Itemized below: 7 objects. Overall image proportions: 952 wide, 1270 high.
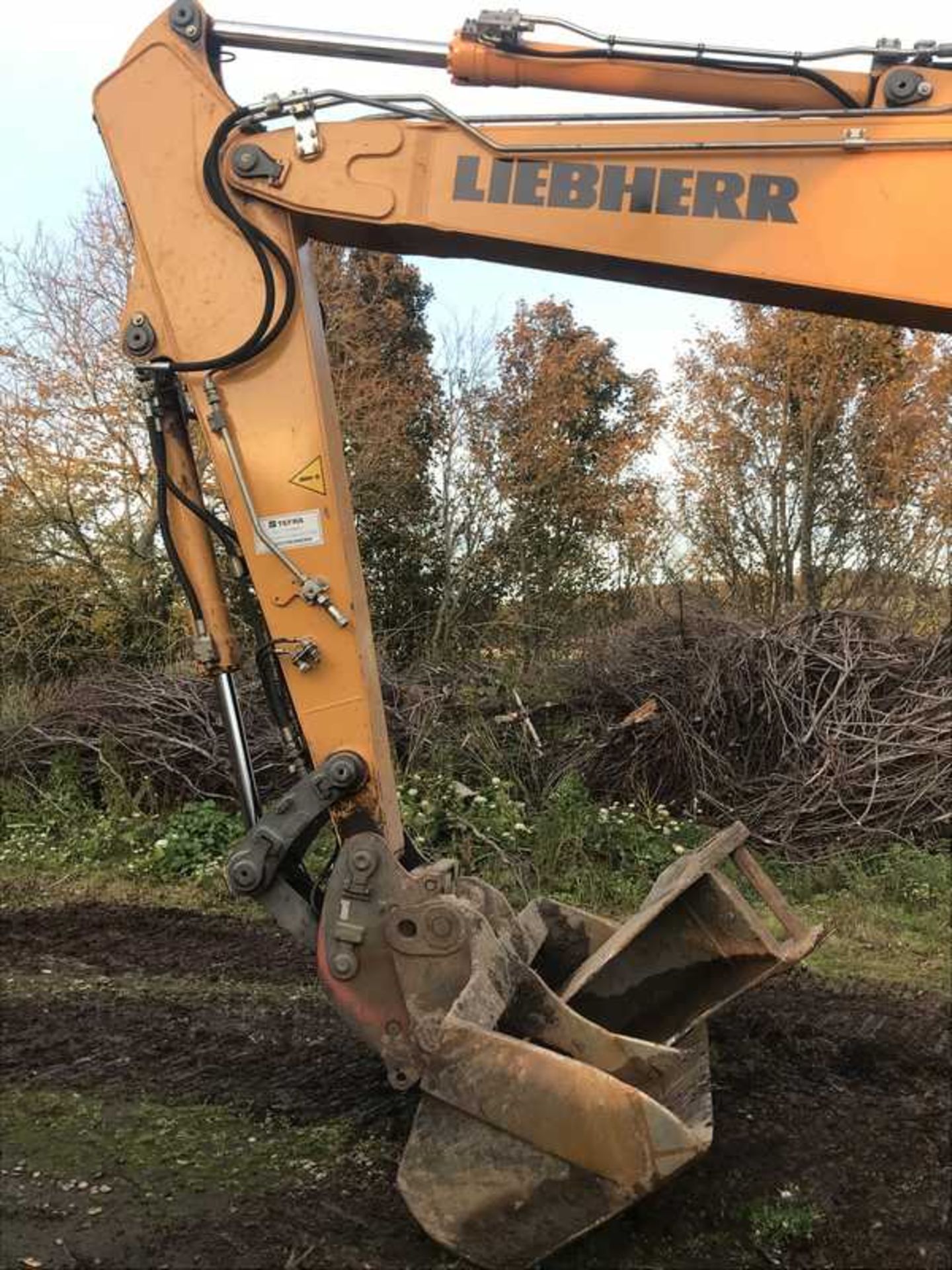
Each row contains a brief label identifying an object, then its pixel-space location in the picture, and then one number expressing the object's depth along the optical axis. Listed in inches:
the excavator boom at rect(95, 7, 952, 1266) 113.2
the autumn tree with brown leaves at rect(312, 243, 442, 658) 590.2
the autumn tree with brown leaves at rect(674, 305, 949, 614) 547.2
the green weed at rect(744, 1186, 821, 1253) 110.0
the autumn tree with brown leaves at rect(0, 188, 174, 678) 495.2
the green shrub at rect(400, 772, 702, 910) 253.9
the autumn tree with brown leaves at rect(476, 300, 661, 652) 594.5
